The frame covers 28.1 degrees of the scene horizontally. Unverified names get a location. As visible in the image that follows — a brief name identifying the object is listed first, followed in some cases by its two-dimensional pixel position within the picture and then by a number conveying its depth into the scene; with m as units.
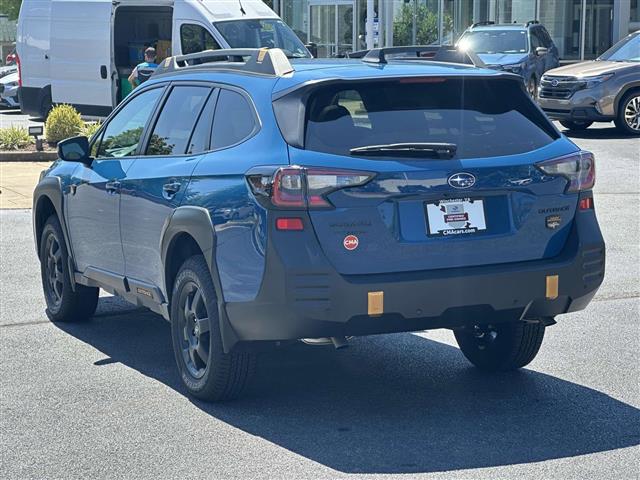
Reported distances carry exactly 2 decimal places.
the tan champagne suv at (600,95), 21.58
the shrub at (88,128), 19.93
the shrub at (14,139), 19.95
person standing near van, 20.12
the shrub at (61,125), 20.19
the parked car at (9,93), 32.06
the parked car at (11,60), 39.92
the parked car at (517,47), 25.44
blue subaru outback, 5.74
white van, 22.19
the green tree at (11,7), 55.37
